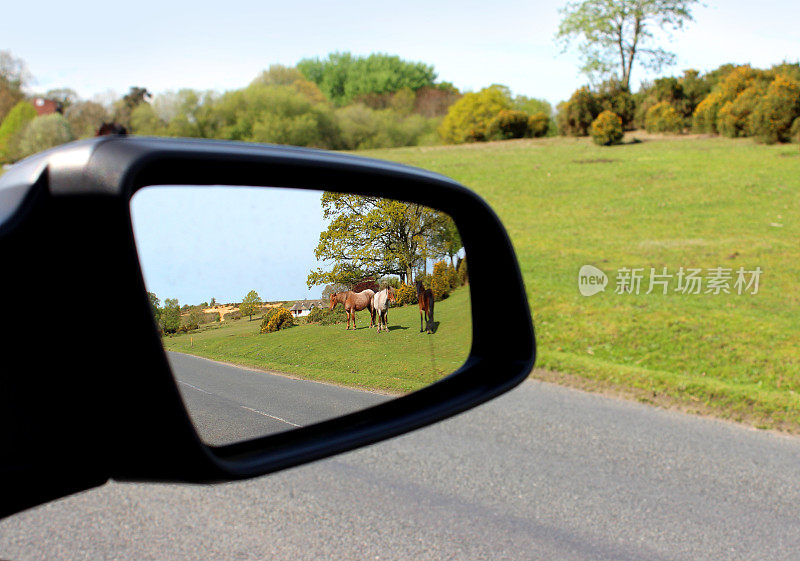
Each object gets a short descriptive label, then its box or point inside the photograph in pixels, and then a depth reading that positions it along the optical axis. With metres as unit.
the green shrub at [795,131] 22.91
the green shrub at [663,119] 28.47
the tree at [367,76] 90.44
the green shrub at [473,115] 35.97
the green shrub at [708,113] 26.75
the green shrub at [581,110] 30.59
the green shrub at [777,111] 22.66
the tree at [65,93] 21.69
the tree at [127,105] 35.41
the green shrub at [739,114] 24.50
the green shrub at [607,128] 27.30
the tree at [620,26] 41.12
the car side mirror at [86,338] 0.76
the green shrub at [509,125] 34.09
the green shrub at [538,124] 33.81
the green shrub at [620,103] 30.48
